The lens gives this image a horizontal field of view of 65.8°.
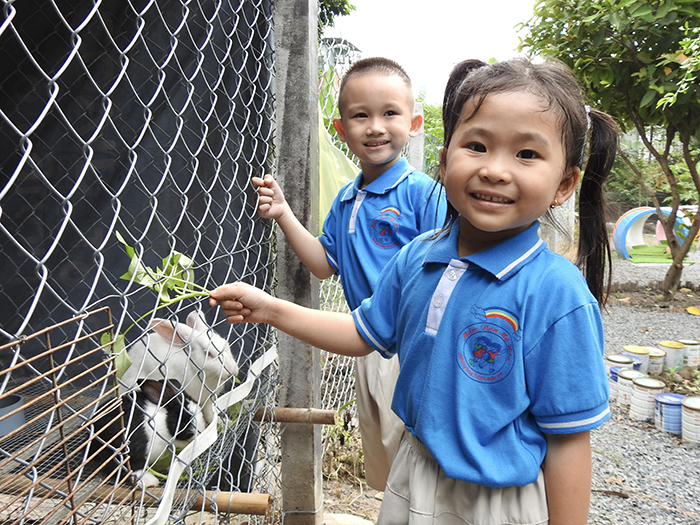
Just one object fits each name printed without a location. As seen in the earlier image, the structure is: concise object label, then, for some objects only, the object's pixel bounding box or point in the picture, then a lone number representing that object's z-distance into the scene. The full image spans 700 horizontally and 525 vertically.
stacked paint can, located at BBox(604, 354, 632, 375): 4.08
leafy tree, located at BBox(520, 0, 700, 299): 5.55
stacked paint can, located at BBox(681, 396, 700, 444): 3.28
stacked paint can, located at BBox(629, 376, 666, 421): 3.64
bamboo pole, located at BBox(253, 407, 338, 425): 2.04
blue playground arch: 9.76
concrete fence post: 1.99
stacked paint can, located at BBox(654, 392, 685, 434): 3.45
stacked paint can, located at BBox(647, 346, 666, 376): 4.24
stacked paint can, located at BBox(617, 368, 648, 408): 3.82
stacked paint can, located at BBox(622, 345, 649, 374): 4.19
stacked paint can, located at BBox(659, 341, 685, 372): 4.26
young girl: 1.06
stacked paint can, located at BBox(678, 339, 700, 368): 4.32
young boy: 1.97
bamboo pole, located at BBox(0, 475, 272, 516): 1.41
